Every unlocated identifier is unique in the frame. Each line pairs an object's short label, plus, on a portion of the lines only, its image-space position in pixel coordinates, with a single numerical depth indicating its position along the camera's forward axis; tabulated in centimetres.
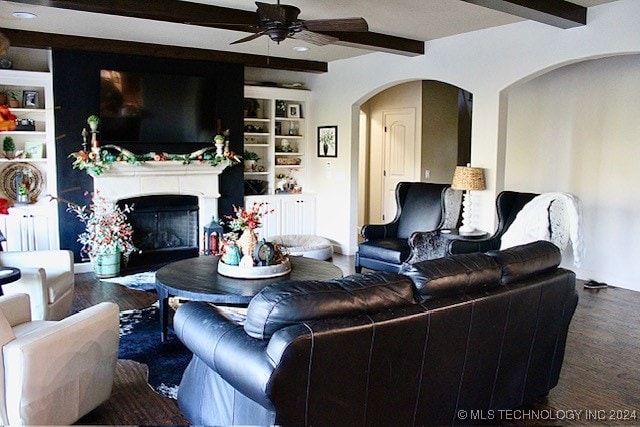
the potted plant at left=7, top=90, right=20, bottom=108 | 648
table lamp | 570
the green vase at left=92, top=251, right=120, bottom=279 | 646
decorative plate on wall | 655
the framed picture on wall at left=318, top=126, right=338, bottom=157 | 817
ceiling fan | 400
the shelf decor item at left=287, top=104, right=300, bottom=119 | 859
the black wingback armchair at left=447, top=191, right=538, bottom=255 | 538
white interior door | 873
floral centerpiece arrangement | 427
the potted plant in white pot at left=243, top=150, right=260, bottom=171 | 813
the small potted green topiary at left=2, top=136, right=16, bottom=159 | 649
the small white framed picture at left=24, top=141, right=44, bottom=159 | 663
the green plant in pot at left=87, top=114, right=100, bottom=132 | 654
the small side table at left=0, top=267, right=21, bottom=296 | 361
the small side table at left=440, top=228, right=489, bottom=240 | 554
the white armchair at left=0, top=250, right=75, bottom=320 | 402
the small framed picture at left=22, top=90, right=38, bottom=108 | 654
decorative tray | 421
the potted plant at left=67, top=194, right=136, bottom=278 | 645
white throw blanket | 495
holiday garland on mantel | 654
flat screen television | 672
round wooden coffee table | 380
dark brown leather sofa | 214
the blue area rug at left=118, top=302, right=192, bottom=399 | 364
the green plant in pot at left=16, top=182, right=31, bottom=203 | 652
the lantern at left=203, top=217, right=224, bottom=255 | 594
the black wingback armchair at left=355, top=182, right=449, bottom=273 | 579
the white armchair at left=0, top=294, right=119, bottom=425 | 264
